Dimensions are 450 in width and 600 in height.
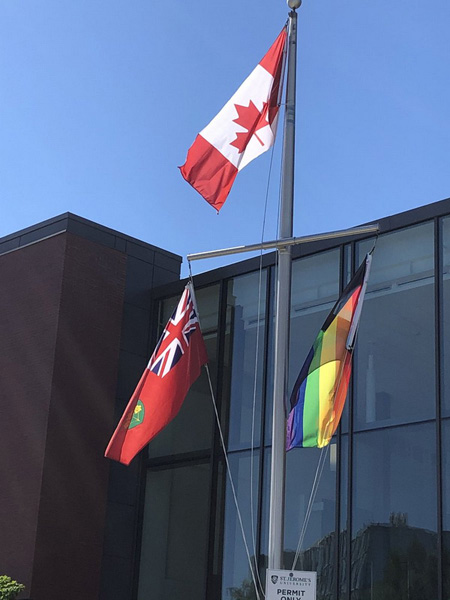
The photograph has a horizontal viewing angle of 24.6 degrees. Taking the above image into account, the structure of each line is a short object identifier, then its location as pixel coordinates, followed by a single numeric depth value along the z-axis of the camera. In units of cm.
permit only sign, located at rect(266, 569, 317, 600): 945
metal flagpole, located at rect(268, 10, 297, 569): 1007
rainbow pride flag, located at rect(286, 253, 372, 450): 1025
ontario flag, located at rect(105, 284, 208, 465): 1121
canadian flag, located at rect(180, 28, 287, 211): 1147
